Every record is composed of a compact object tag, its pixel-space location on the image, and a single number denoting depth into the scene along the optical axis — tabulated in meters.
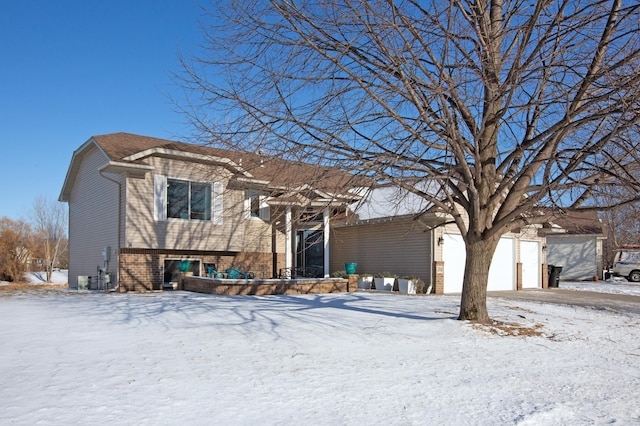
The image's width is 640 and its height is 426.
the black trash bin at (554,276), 24.39
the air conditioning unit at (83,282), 18.66
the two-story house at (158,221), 16.89
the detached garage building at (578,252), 31.77
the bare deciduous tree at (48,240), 34.03
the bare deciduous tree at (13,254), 29.16
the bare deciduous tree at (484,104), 8.31
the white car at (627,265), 31.69
